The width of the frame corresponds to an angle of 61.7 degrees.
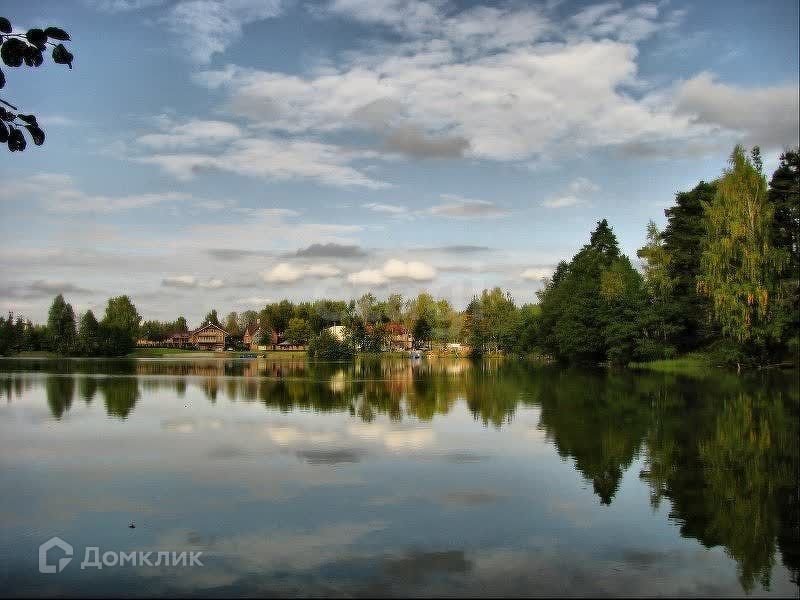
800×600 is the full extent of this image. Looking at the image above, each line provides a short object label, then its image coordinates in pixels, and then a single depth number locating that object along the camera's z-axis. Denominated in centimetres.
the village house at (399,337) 16288
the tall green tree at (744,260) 4762
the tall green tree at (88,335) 11525
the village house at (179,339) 18475
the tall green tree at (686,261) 6116
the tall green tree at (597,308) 6284
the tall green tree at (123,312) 15000
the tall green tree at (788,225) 4756
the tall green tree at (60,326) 11750
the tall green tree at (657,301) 6041
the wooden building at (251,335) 17050
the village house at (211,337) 16875
